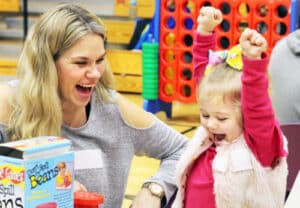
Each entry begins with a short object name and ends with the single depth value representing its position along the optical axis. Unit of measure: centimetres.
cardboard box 169
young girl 212
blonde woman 226
